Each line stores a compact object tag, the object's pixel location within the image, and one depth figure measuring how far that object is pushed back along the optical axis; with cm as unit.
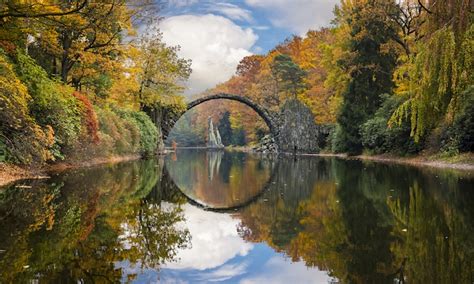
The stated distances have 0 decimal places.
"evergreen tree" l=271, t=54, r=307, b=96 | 4488
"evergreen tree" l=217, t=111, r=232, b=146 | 7894
